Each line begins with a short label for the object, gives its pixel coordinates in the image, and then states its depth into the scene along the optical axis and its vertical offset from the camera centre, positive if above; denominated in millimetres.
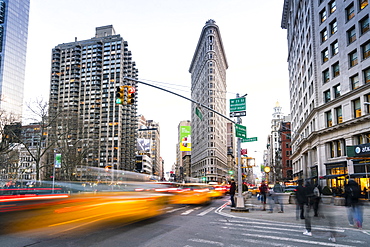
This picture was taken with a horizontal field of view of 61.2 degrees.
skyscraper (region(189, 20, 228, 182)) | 121125 +26942
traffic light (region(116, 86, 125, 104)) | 16609 +4030
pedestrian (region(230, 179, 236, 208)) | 20544 -1298
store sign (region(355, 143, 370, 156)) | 24922 +1635
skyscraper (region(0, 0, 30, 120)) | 146662 +58528
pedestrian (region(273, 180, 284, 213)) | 18266 -1539
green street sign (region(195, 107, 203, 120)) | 19453 +3544
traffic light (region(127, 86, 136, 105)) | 16812 +4104
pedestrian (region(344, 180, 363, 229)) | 11625 -1194
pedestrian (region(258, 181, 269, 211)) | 22922 -1451
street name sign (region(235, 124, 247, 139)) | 19366 +2430
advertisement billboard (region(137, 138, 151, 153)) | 116688 +9828
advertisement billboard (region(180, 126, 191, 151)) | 109375 +11173
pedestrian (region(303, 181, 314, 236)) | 10039 -1053
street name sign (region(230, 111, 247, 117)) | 19595 +3540
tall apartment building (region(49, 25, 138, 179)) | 147500 +41150
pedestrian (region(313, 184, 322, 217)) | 10936 -931
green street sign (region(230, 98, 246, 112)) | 19484 +4079
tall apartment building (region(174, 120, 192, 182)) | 192900 +2777
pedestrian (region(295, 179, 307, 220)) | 10445 -852
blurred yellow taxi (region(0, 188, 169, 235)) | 11383 -1925
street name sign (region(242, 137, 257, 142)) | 20656 +2041
